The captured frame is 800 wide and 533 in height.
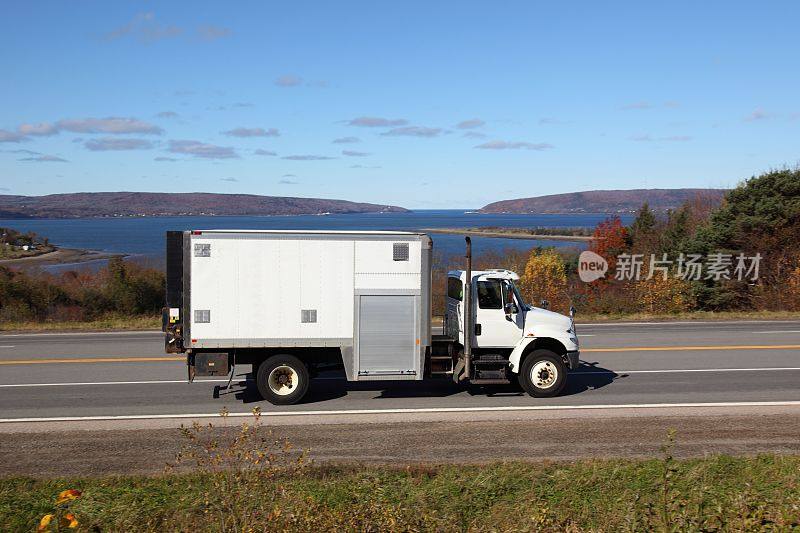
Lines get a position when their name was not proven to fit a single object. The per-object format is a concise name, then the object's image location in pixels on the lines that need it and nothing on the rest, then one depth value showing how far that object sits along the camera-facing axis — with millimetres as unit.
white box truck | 14016
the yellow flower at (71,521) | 5645
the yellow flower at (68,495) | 5762
